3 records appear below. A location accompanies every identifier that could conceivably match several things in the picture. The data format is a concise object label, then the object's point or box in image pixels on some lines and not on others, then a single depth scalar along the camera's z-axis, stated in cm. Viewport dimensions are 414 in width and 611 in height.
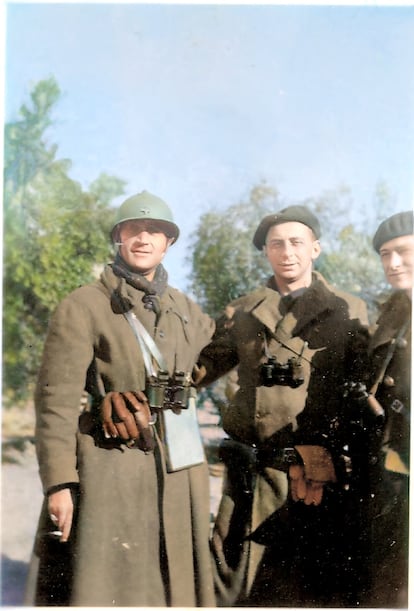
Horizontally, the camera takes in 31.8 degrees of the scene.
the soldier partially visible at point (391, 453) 291
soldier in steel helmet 281
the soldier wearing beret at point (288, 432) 286
